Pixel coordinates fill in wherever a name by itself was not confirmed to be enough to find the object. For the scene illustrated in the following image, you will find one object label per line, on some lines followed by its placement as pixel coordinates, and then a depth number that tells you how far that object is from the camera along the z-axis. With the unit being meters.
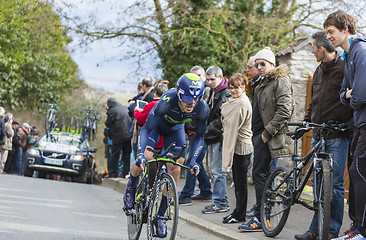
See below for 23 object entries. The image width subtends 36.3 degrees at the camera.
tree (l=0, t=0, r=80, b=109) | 32.66
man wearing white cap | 7.28
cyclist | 5.73
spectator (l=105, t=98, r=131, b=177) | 15.38
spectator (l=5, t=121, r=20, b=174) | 23.20
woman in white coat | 7.93
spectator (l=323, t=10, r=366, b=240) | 5.02
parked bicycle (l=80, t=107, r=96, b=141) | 24.33
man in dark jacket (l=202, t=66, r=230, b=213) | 8.89
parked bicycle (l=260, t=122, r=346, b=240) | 5.88
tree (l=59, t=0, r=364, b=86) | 21.00
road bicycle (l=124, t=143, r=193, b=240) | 5.39
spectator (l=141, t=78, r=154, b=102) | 11.50
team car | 18.19
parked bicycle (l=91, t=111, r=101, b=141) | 24.59
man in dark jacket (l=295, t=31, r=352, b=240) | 6.30
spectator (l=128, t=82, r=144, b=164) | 12.16
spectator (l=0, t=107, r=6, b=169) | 19.75
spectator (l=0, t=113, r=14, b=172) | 21.62
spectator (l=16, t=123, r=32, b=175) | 23.61
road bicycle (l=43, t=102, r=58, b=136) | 23.58
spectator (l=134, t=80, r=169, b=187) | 6.30
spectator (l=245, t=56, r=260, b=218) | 7.74
